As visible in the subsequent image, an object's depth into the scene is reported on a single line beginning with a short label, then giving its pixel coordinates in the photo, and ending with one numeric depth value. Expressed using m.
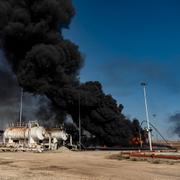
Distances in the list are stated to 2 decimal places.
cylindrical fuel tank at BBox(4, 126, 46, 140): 56.33
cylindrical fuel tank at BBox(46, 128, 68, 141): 59.81
